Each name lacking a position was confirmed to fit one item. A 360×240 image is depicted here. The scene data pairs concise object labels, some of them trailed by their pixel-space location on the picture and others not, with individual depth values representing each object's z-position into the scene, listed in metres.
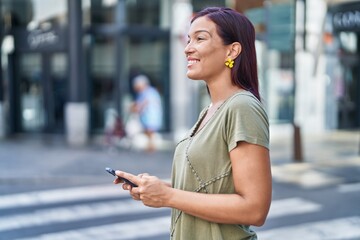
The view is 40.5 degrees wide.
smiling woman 1.61
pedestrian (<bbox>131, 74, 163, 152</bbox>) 12.76
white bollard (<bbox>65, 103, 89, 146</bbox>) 13.98
